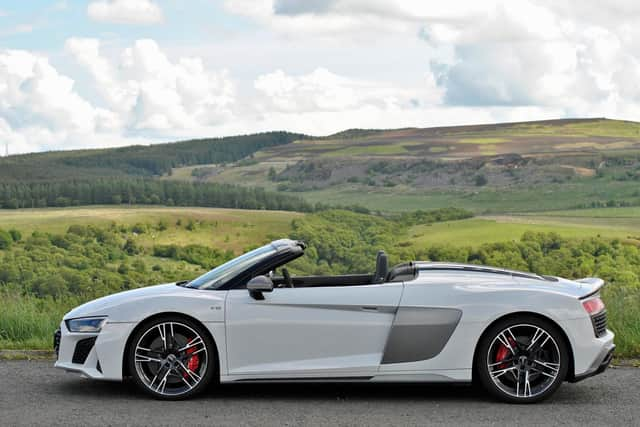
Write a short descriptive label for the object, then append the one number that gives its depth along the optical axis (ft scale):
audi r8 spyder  25.44
